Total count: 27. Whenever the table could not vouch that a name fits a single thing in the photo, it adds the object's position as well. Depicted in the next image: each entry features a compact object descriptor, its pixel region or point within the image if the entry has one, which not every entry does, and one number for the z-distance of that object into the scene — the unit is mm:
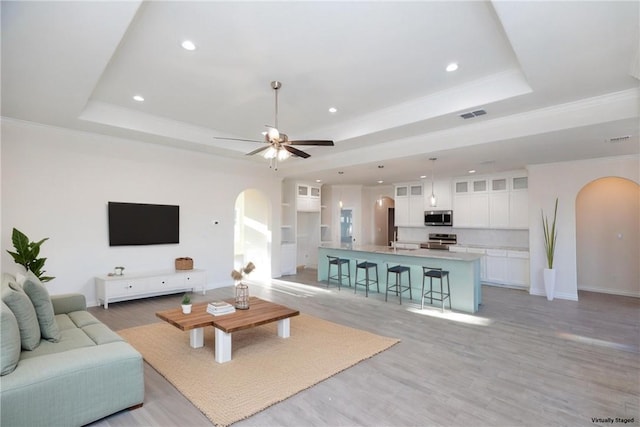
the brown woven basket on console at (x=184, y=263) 6391
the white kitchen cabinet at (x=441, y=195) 8500
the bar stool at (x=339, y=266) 7155
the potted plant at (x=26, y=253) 4402
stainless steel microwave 8445
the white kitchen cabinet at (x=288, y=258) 8737
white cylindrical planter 6105
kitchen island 5438
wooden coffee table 3376
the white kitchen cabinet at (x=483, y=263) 7619
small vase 4038
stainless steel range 8398
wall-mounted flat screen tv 5699
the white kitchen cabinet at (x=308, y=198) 9258
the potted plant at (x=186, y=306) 3678
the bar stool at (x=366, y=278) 6578
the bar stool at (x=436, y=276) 5449
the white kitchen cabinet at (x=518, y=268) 7023
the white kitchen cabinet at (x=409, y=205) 9125
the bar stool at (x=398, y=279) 6038
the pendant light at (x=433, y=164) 5862
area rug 2709
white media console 5336
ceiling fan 3805
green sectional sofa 2076
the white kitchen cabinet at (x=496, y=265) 7340
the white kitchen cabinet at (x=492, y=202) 7316
